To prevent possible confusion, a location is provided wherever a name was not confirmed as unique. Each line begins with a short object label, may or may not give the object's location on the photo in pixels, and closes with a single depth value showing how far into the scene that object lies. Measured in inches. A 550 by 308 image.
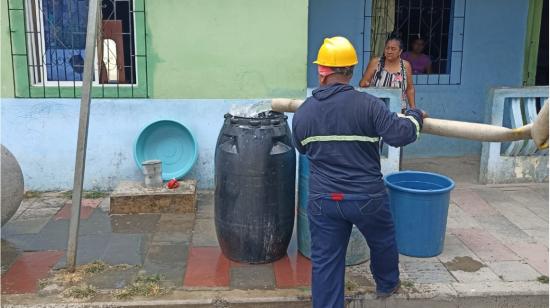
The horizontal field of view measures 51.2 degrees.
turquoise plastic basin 255.6
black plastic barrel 173.9
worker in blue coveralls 139.2
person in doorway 251.9
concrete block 230.4
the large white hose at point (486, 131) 110.3
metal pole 166.6
